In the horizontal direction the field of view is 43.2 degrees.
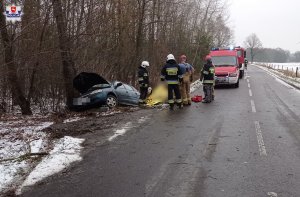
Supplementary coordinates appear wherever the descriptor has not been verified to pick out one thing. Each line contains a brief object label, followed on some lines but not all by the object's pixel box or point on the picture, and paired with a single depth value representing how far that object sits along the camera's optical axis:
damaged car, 13.40
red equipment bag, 15.63
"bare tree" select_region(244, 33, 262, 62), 134.25
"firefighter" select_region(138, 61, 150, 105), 14.88
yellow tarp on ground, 15.50
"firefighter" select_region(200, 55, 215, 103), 15.30
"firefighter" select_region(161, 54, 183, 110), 13.14
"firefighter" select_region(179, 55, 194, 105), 14.35
